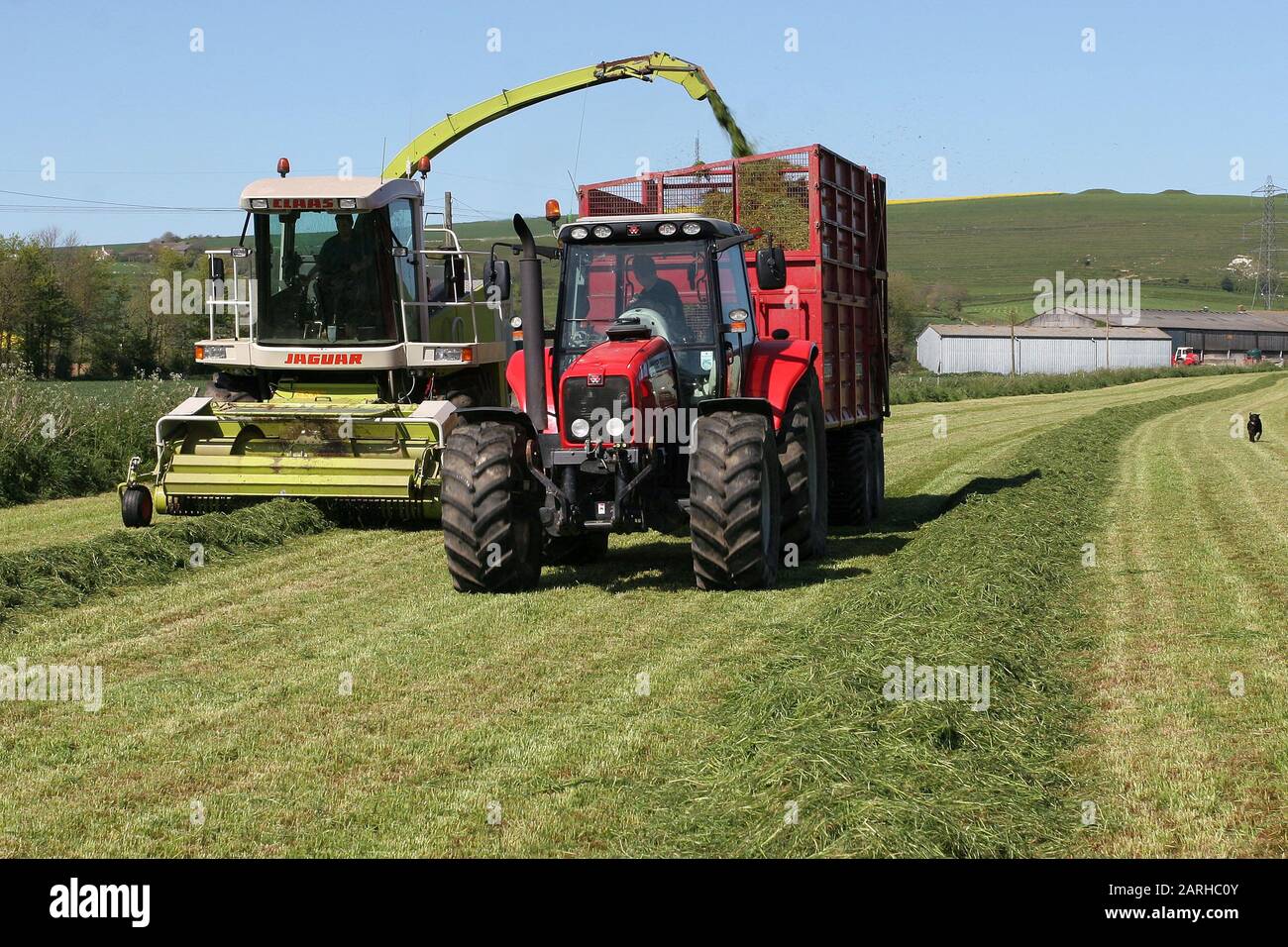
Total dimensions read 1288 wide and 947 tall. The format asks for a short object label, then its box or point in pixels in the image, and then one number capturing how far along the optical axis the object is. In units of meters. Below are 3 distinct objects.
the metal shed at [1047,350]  93.12
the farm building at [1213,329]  100.94
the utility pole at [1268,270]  104.56
